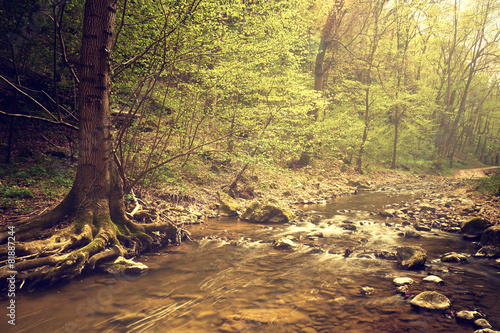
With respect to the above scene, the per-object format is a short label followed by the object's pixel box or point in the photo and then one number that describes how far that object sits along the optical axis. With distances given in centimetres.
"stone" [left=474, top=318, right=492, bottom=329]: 346
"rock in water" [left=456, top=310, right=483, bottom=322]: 364
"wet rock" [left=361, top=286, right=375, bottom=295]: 458
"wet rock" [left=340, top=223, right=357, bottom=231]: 900
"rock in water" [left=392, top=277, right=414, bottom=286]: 481
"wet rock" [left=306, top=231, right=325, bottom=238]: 815
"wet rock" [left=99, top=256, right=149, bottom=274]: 523
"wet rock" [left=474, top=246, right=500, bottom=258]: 605
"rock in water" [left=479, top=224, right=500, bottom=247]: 636
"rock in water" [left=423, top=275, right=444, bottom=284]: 482
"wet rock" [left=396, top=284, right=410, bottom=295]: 450
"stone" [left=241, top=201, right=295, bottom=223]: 1002
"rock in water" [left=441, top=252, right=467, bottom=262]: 594
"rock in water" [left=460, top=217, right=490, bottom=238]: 773
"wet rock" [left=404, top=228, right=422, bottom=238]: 797
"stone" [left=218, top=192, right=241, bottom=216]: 1061
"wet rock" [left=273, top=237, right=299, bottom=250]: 714
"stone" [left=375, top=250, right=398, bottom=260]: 632
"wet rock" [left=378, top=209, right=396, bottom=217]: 1095
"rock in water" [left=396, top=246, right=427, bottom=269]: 557
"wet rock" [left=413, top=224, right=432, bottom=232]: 877
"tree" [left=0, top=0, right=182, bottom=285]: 476
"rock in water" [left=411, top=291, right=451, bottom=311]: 394
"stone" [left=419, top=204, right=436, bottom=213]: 1149
